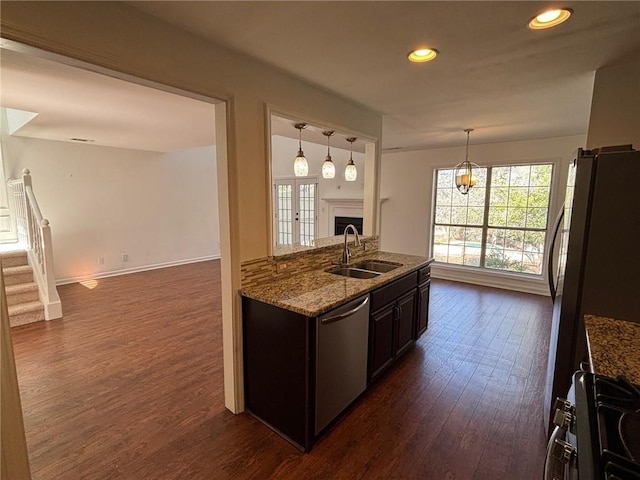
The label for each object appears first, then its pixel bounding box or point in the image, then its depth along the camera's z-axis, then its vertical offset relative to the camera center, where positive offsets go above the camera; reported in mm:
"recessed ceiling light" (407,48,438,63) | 1918 +903
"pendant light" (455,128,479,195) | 4285 +293
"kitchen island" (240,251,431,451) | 1882 -946
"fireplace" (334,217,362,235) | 6742 -473
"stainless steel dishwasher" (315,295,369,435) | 1919 -1027
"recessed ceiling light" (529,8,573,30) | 1515 +904
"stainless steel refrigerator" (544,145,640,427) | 1616 -249
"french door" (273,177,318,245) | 7543 -211
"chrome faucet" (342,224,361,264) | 3043 -503
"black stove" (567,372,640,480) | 752 -628
